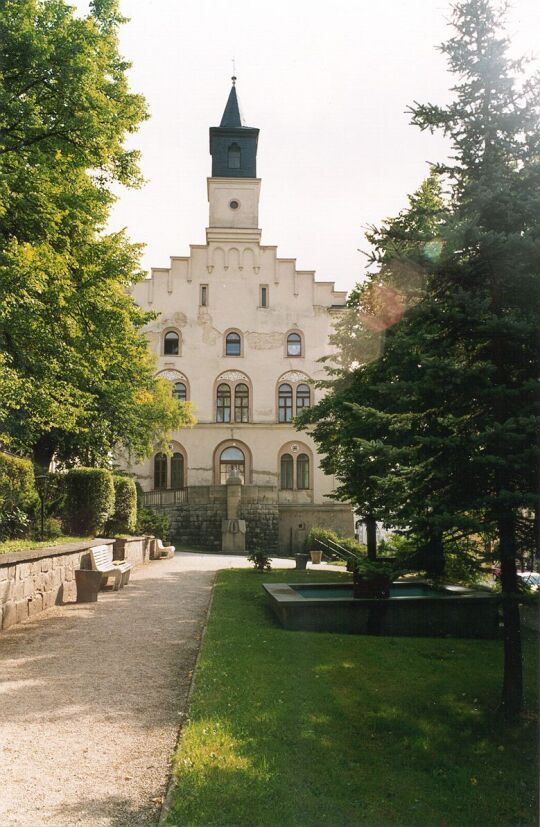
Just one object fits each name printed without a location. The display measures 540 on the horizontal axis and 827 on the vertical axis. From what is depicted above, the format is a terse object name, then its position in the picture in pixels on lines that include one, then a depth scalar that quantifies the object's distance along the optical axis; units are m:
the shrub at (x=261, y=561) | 20.80
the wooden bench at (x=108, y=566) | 14.97
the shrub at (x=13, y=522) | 13.86
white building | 42.78
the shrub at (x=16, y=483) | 13.66
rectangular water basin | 11.25
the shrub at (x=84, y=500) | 18.20
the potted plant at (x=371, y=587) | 11.55
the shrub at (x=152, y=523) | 28.30
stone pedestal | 36.09
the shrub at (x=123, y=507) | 22.11
